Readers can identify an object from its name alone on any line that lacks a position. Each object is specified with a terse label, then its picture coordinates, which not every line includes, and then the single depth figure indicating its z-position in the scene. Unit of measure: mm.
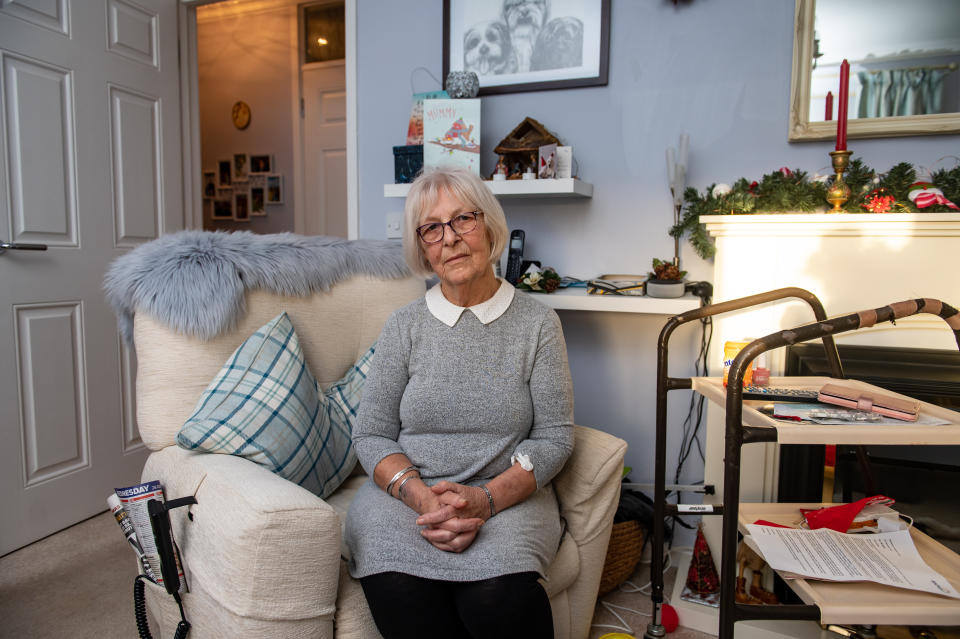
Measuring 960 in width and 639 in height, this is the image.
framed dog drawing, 2082
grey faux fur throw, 1432
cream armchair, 1041
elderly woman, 1126
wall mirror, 1710
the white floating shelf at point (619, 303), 1819
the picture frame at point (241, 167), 4457
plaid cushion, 1320
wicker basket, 1792
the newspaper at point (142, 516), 1184
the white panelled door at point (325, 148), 4105
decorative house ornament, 2053
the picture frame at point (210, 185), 4629
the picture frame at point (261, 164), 4363
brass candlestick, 1533
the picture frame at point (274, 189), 4336
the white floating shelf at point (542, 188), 1944
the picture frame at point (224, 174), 4547
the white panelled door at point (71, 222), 2043
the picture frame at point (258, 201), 4414
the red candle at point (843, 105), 1439
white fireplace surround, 1488
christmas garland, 1559
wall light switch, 2408
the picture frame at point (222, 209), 4589
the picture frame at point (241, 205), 4488
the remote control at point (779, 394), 1187
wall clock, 4395
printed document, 1006
